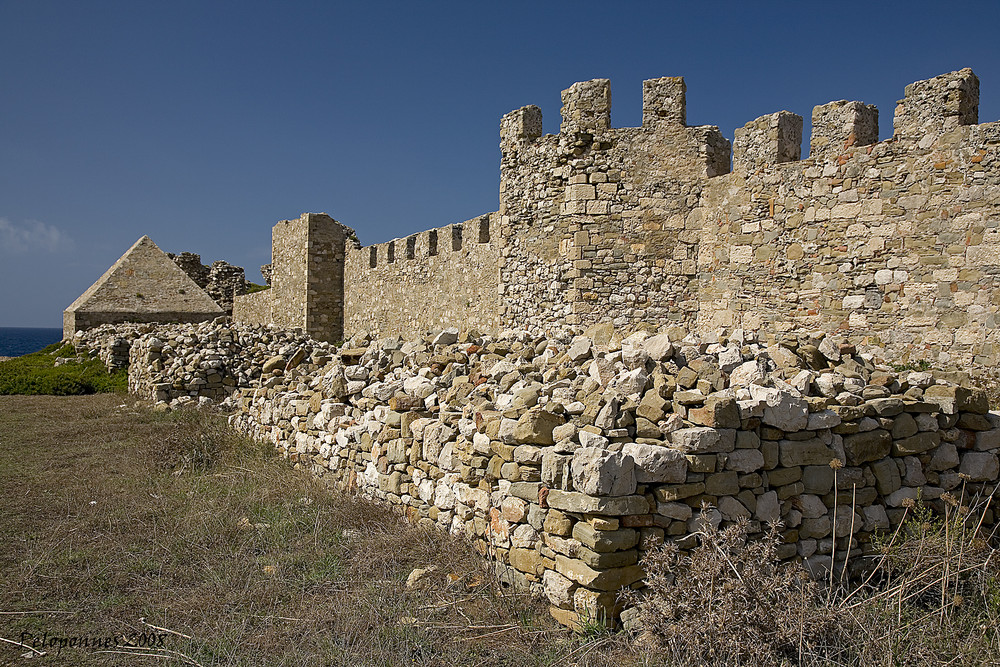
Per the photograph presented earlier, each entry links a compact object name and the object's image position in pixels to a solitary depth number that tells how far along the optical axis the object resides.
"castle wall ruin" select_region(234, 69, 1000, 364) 7.92
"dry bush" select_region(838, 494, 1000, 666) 3.29
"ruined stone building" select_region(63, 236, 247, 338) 21.19
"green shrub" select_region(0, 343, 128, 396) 14.05
